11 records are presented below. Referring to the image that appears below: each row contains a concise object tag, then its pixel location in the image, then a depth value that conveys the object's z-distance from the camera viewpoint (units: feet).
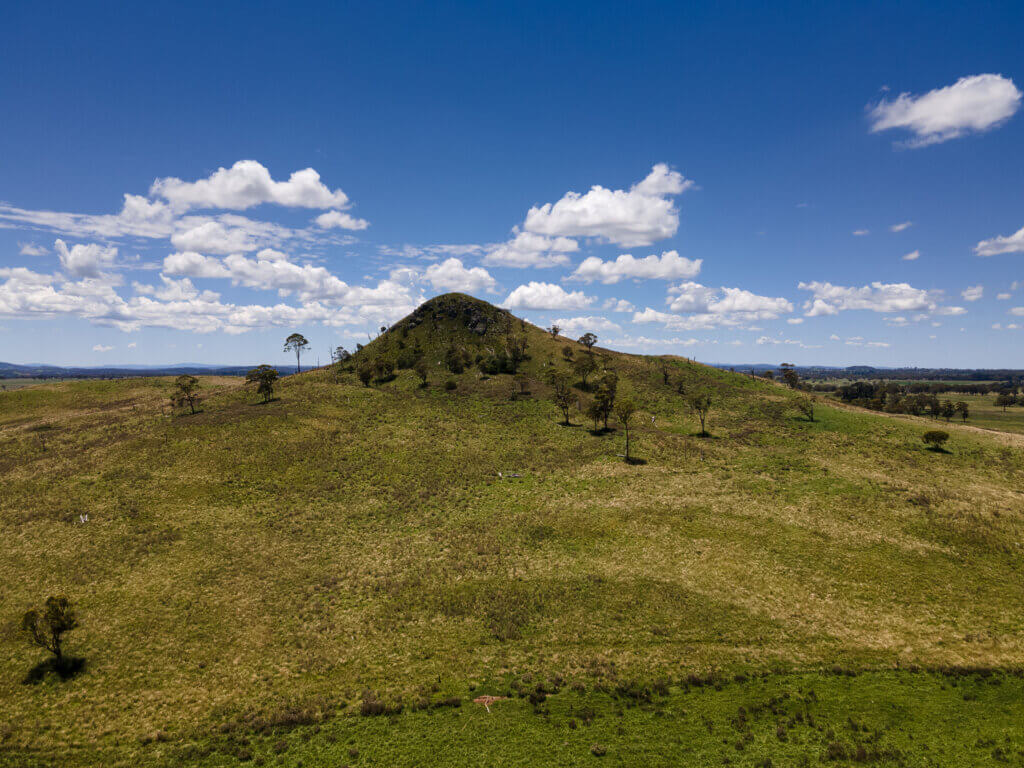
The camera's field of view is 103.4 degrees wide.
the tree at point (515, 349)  457.27
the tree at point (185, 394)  308.40
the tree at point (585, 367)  411.13
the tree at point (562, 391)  325.52
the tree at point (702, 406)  300.40
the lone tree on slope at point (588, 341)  501.56
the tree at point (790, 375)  466.00
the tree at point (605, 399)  299.58
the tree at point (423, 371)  405.18
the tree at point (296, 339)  425.77
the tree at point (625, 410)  271.08
